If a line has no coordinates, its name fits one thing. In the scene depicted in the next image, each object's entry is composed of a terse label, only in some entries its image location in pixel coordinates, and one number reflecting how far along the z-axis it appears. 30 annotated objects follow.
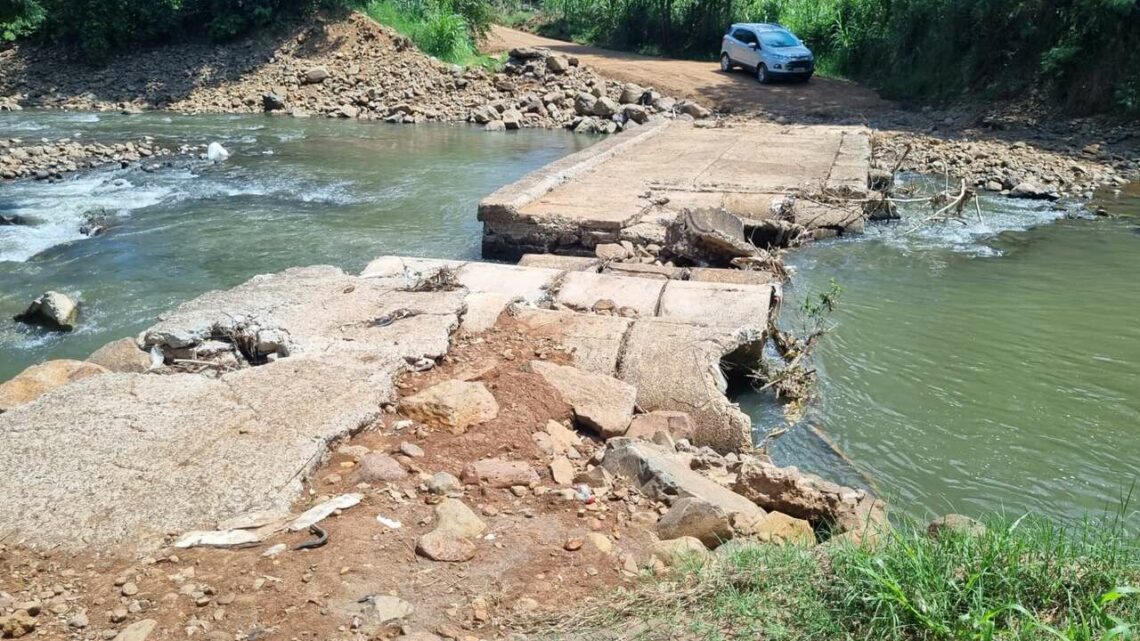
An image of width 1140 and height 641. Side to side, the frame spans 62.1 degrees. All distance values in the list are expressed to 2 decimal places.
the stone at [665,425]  5.23
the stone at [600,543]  3.74
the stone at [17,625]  3.20
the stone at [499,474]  4.32
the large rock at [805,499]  4.32
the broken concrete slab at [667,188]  9.57
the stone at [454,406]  4.88
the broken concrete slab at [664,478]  4.16
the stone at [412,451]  4.54
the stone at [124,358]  5.71
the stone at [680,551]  3.63
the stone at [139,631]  3.17
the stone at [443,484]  4.20
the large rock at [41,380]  5.31
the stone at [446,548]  3.65
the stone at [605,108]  22.03
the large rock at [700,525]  3.91
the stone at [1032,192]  13.56
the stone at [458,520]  3.82
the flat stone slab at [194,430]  3.95
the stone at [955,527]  3.35
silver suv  23.75
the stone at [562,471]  4.41
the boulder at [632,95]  22.89
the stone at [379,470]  4.28
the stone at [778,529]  3.95
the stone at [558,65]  24.61
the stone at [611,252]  8.80
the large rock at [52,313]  8.11
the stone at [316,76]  24.78
